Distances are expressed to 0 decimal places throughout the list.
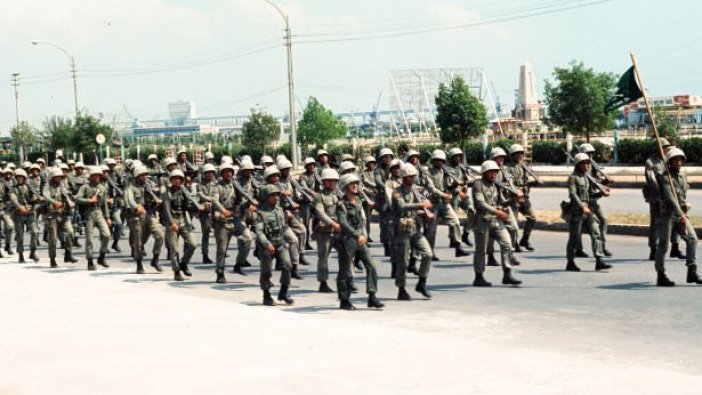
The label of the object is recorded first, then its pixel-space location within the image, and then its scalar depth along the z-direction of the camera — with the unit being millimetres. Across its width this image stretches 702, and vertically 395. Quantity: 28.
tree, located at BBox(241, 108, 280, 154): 68938
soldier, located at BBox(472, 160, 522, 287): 13791
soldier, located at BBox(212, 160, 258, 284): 15438
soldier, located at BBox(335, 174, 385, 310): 12227
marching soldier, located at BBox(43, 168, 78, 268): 18422
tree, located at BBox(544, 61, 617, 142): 50812
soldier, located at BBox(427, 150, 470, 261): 17266
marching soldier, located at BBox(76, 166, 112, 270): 17889
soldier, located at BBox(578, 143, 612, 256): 15492
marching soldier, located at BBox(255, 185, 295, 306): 12805
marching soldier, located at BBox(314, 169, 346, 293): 12602
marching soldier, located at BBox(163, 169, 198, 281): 15758
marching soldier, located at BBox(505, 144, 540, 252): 17578
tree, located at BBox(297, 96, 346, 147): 78312
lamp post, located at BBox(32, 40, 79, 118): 54531
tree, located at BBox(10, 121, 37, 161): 79062
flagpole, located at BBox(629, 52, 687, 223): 13653
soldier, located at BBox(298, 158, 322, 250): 18459
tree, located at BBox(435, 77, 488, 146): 54125
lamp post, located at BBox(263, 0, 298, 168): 38406
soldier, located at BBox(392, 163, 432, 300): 12781
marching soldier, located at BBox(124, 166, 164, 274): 16562
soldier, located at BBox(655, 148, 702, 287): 12891
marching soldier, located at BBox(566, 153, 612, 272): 14773
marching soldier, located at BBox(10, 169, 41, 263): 19812
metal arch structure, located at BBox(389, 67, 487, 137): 111688
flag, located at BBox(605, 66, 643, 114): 14984
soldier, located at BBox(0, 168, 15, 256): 20500
